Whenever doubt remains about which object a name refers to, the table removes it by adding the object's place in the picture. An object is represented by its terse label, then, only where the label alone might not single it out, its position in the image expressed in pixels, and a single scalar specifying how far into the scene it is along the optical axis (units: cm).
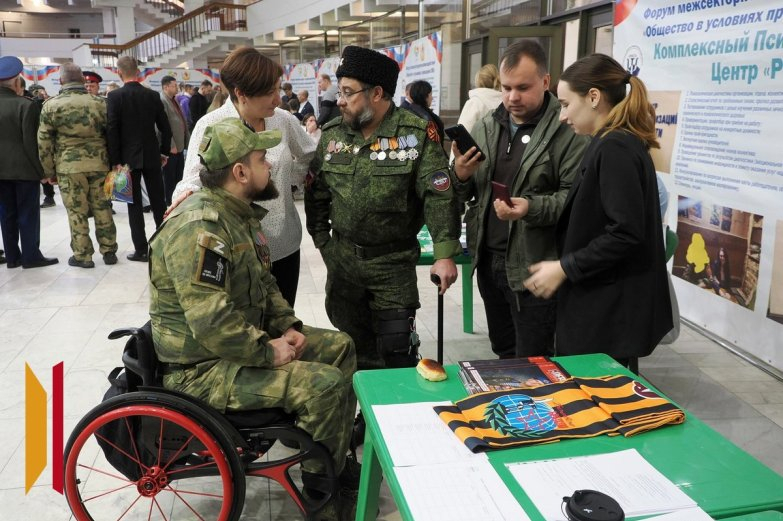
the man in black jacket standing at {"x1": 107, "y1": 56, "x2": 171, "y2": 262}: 497
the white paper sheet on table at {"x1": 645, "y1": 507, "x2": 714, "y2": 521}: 101
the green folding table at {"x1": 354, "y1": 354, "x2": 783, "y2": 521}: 107
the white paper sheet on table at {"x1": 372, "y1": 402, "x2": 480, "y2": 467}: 118
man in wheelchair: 169
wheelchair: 166
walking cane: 259
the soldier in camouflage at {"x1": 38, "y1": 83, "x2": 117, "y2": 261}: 474
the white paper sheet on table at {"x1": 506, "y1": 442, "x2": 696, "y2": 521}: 104
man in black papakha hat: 214
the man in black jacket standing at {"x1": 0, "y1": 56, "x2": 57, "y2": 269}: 474
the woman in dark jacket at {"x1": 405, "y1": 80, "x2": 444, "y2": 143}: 510
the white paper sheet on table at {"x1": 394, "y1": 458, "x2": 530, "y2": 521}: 102
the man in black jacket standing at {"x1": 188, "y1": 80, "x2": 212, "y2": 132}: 880
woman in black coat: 161
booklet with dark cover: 147
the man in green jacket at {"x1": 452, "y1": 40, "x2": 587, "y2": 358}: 215
